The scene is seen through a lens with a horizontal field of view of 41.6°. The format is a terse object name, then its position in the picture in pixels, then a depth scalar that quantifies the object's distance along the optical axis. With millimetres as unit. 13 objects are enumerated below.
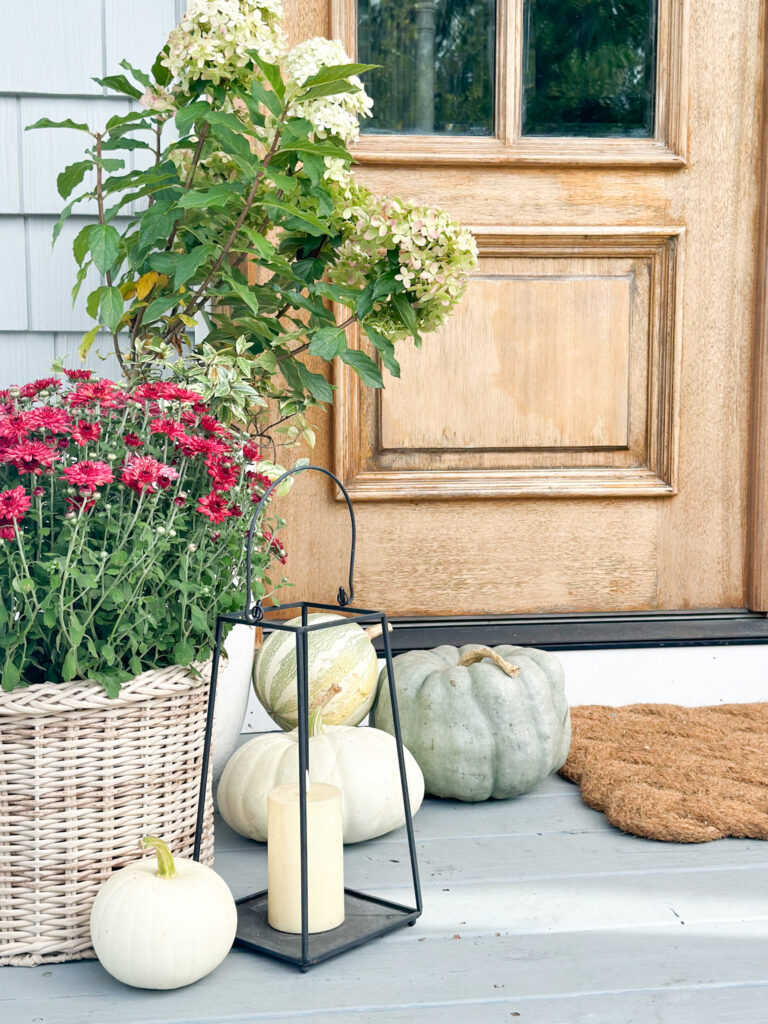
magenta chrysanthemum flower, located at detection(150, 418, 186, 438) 1130
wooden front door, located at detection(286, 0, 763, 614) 2043
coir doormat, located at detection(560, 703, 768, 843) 1475
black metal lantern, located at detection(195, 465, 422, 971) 1065
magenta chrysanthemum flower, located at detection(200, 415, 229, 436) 1211
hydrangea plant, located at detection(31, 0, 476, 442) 1408
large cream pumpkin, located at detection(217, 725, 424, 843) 1405
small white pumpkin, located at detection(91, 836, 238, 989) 1017
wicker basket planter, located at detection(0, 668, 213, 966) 1080
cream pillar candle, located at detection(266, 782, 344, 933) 1126
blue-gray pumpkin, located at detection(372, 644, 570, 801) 1557
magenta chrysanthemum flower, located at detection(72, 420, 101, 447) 1077
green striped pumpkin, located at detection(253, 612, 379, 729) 1616
